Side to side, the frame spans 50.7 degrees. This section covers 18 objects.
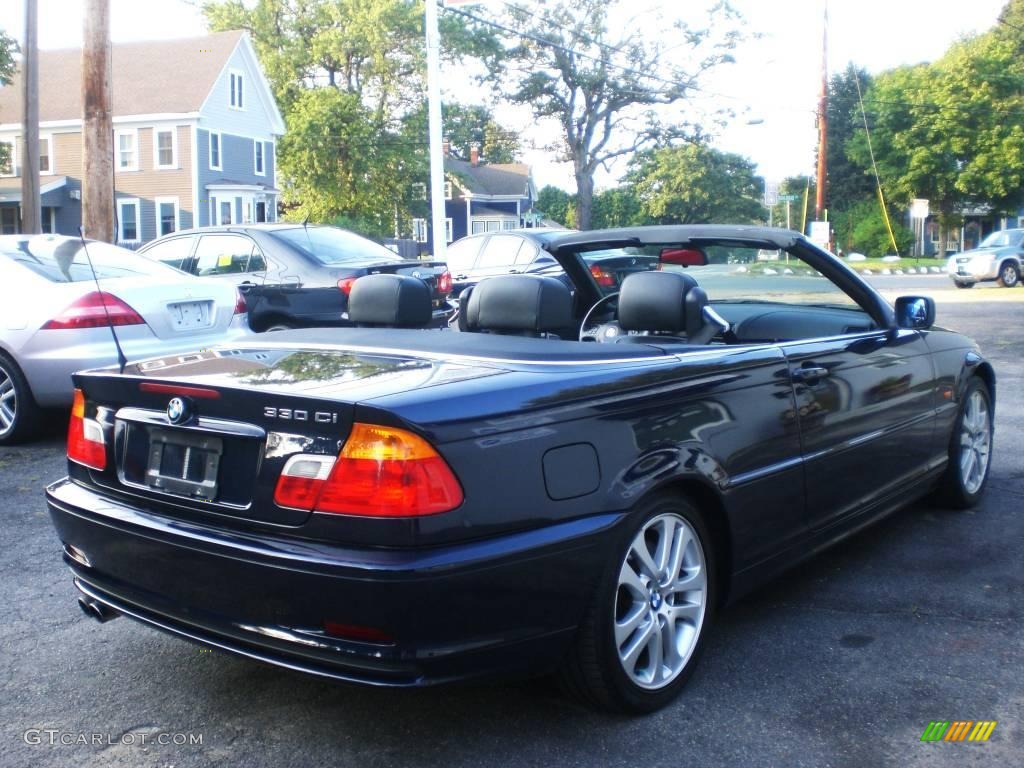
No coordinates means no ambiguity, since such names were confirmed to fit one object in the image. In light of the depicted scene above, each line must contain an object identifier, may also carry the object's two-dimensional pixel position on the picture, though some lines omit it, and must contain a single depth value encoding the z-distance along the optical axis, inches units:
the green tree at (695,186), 2000.5
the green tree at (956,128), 2036.2
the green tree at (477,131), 1951.3
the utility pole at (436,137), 743.1
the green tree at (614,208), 2468.0
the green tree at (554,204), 3175.0
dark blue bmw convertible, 105.4
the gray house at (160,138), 1683.1
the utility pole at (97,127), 572.7
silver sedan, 270.4
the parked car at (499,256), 539.5
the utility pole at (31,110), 698.8
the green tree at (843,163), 2554.1
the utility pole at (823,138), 1171.9
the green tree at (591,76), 1863.9
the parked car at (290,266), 385.1
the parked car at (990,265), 1077.1
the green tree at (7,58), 1288.1
